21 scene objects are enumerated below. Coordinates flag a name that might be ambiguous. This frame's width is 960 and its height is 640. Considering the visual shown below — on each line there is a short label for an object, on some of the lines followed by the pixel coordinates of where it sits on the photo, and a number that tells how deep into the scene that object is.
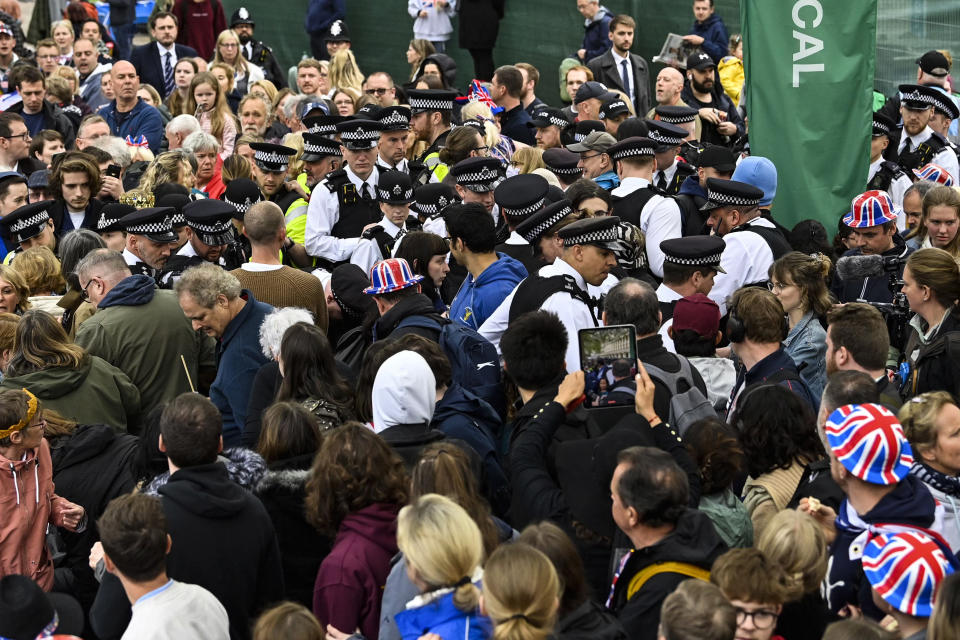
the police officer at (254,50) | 31.84
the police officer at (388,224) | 15.68
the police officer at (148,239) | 14.16
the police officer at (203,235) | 14.20
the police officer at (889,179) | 18.55
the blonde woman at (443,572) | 7.13
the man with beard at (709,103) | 22.72
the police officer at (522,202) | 14.31
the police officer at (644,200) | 15.70
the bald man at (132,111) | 23.77
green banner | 15.66
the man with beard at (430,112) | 20.17
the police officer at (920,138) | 20.19
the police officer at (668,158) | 17.78
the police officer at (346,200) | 16.12
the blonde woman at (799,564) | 7.44
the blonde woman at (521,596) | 6.60
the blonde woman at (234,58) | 28.33
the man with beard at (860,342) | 10.61
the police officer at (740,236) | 14.38
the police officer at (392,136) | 17.28
